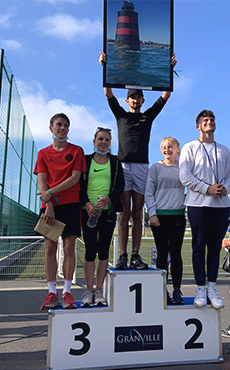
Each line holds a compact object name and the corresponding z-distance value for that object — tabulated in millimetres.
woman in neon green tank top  3387
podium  3031
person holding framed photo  3840
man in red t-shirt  3334
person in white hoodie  3381
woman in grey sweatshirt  3627
